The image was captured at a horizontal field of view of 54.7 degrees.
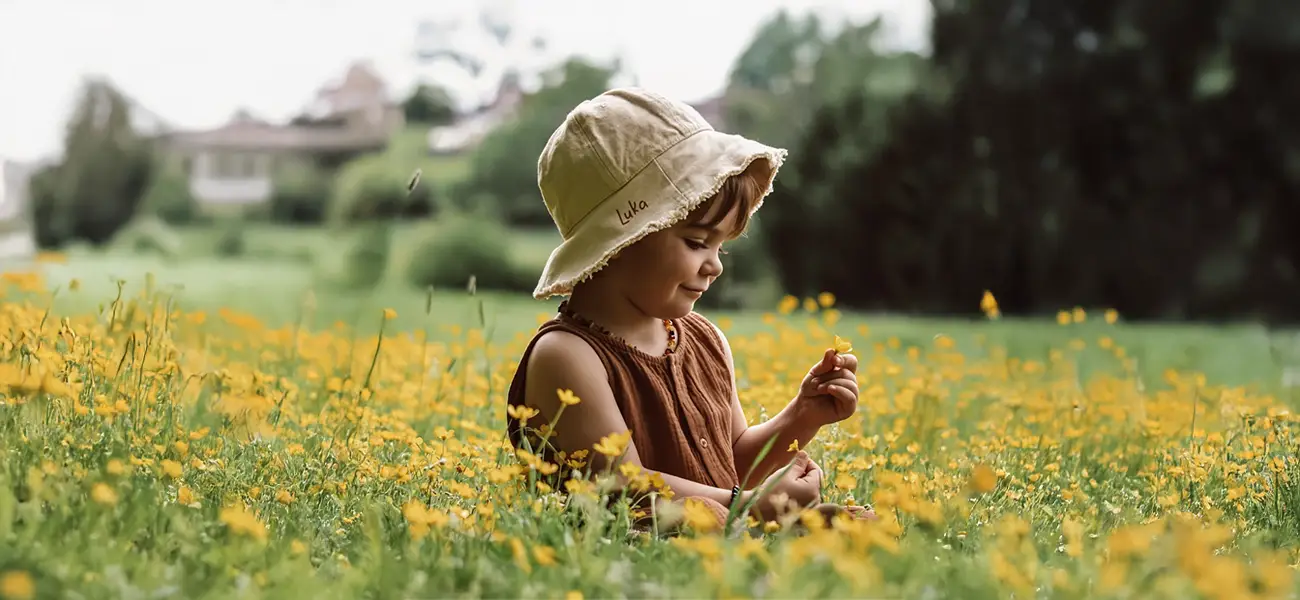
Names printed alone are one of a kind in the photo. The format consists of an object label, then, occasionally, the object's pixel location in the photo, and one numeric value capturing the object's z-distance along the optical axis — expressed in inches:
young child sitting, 108.0
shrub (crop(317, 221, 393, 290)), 719.7
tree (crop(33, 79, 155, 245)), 1569.9
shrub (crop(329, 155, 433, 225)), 853.8
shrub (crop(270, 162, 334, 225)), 1547.7
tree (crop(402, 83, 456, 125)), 1529.3
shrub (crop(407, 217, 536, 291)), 718.5
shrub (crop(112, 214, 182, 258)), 1258.6
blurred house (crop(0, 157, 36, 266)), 1546.5
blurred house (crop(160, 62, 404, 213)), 2100.1
